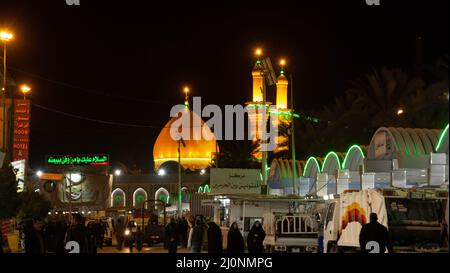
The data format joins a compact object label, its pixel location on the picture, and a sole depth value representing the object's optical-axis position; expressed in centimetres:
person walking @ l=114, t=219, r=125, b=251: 3550
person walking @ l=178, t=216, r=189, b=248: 3369
